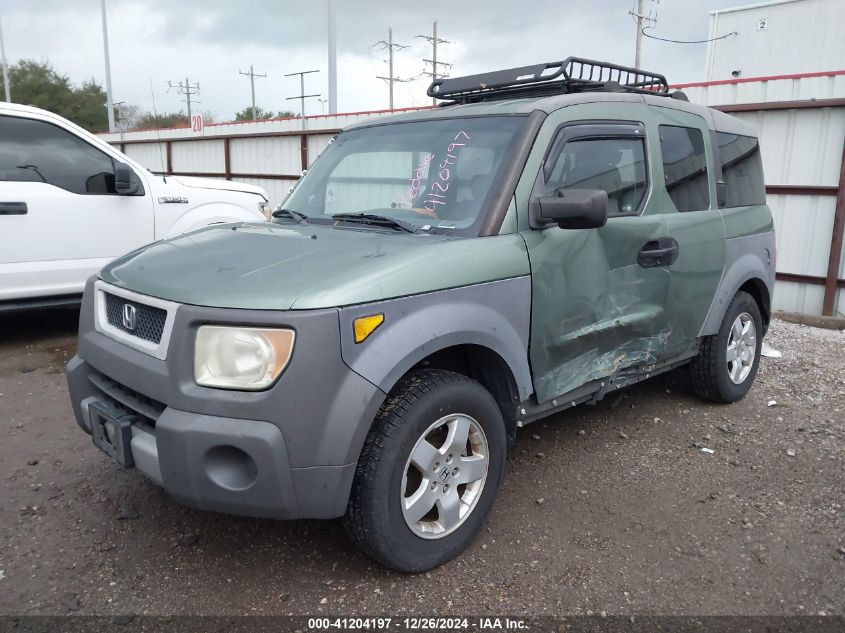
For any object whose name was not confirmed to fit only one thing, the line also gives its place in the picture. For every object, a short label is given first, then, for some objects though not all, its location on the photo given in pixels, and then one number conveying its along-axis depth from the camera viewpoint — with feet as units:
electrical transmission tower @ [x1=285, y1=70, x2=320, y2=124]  112.49
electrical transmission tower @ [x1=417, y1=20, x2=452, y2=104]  157.48
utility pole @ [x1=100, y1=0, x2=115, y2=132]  87.97
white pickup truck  17.69
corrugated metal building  71.15
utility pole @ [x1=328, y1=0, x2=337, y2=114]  43.88
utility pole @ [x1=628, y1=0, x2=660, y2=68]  99.91
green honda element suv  7.37
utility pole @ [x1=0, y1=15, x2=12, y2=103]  106.93
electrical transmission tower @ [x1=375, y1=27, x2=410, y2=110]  154.51
